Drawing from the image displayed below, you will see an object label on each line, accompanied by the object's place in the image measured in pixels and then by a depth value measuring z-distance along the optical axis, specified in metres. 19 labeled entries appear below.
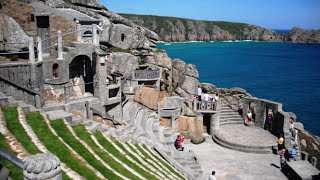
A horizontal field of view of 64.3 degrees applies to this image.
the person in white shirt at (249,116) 24.29
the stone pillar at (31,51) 13.96
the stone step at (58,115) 12.75
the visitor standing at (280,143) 19.75
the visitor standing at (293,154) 17.67
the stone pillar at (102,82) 17.52
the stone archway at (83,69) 18.61
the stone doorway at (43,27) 18.09
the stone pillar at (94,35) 17.91
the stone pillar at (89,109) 16.95
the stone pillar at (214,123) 22.90
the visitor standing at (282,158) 17.82
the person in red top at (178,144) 18.42
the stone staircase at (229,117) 24.43
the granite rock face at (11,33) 16.84
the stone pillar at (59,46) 16.42
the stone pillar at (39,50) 14.84
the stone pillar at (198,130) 21.67
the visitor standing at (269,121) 22.72
